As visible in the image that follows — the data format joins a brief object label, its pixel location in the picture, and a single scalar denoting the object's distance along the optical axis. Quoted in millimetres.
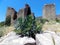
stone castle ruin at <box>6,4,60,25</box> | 8960
